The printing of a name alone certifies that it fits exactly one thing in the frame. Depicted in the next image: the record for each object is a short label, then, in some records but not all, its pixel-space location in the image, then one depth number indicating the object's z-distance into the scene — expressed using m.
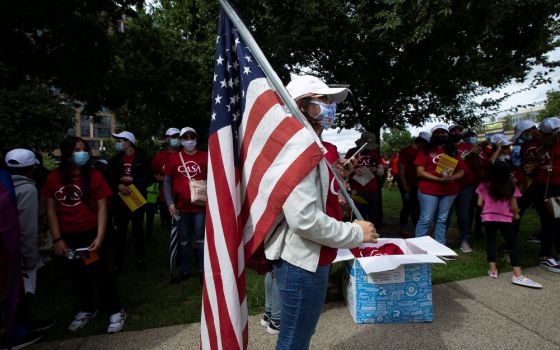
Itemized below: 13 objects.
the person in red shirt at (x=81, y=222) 3.54
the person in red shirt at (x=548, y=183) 5.12
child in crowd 4.66
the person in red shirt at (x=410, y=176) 6.77
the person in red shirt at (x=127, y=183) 5.21
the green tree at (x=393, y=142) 62.19
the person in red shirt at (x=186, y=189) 4.78
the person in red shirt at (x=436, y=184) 5.14
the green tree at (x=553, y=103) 33.28
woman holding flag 1.68
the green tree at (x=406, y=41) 4.82
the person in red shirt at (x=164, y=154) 6.10
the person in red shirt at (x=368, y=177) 6.07
